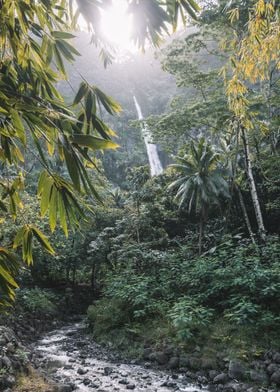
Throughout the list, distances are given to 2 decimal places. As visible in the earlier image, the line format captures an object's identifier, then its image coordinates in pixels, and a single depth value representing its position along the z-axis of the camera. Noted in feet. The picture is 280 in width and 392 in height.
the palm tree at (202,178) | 58.70
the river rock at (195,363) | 25.73
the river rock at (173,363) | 26.61
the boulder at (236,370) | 23.20
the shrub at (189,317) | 28.44
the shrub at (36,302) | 44.32
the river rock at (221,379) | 23.09
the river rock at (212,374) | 23.93
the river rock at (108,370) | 26.30
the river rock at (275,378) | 21.70
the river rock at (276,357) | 23.58
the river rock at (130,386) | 23.26
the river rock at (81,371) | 26.16
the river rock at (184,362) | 26.35
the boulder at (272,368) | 22.56
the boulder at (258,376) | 22.35
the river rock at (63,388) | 21.04
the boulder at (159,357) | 27.76
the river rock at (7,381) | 18.69
